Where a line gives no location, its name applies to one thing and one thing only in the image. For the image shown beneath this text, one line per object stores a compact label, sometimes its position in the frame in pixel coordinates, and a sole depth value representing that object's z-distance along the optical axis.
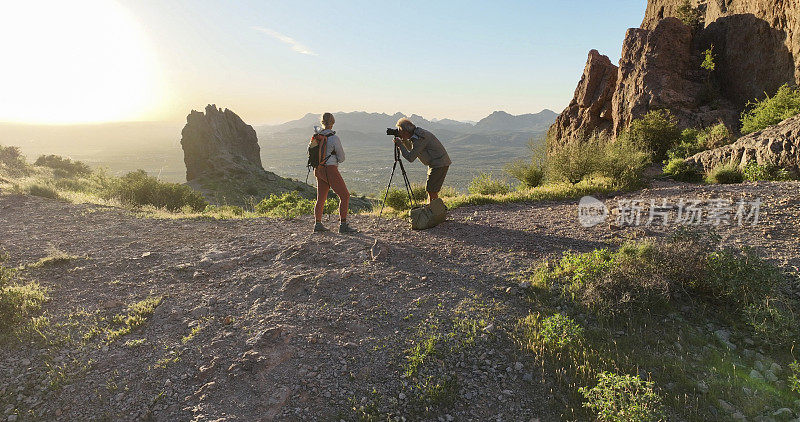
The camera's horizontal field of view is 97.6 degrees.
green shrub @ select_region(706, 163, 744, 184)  9.26
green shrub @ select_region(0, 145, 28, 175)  27.70
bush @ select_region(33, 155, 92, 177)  37.65
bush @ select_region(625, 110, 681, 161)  15.65
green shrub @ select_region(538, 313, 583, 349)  3.85
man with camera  7.53
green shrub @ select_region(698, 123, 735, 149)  13.27
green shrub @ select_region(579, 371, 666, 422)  2.83
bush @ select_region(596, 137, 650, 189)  10.01
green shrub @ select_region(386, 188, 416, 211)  10.27
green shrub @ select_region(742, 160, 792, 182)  8.50
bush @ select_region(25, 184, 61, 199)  10.73
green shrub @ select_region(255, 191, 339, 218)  10.15
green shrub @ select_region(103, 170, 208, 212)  15.31
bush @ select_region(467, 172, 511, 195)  11.91
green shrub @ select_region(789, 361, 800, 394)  3.04
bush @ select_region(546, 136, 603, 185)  11.42
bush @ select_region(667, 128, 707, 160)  13.89
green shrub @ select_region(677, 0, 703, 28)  21.05
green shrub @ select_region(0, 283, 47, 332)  4.24
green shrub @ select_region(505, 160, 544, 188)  13.67
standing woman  7.15
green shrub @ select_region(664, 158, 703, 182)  10.71
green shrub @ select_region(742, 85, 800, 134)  12.65
